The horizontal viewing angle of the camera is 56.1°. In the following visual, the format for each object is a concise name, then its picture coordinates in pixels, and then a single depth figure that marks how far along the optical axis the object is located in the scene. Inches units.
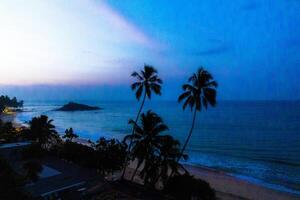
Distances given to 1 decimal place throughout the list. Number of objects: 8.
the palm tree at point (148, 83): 1048.2
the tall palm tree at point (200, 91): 943.7
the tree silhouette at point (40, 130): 1593.3
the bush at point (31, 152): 1246.7
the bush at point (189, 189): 875.4
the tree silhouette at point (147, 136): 943.0
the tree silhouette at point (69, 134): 1844.2
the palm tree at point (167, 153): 927.0
